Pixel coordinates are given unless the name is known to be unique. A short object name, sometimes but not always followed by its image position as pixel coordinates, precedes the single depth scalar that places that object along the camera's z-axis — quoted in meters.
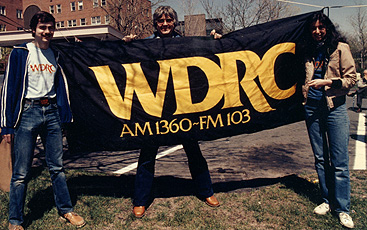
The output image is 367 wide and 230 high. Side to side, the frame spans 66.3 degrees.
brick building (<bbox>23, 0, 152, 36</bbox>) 52.56
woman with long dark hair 3.04
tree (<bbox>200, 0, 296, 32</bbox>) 25.31
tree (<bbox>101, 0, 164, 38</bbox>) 16.59
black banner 3.67
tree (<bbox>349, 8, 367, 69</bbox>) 39.03
